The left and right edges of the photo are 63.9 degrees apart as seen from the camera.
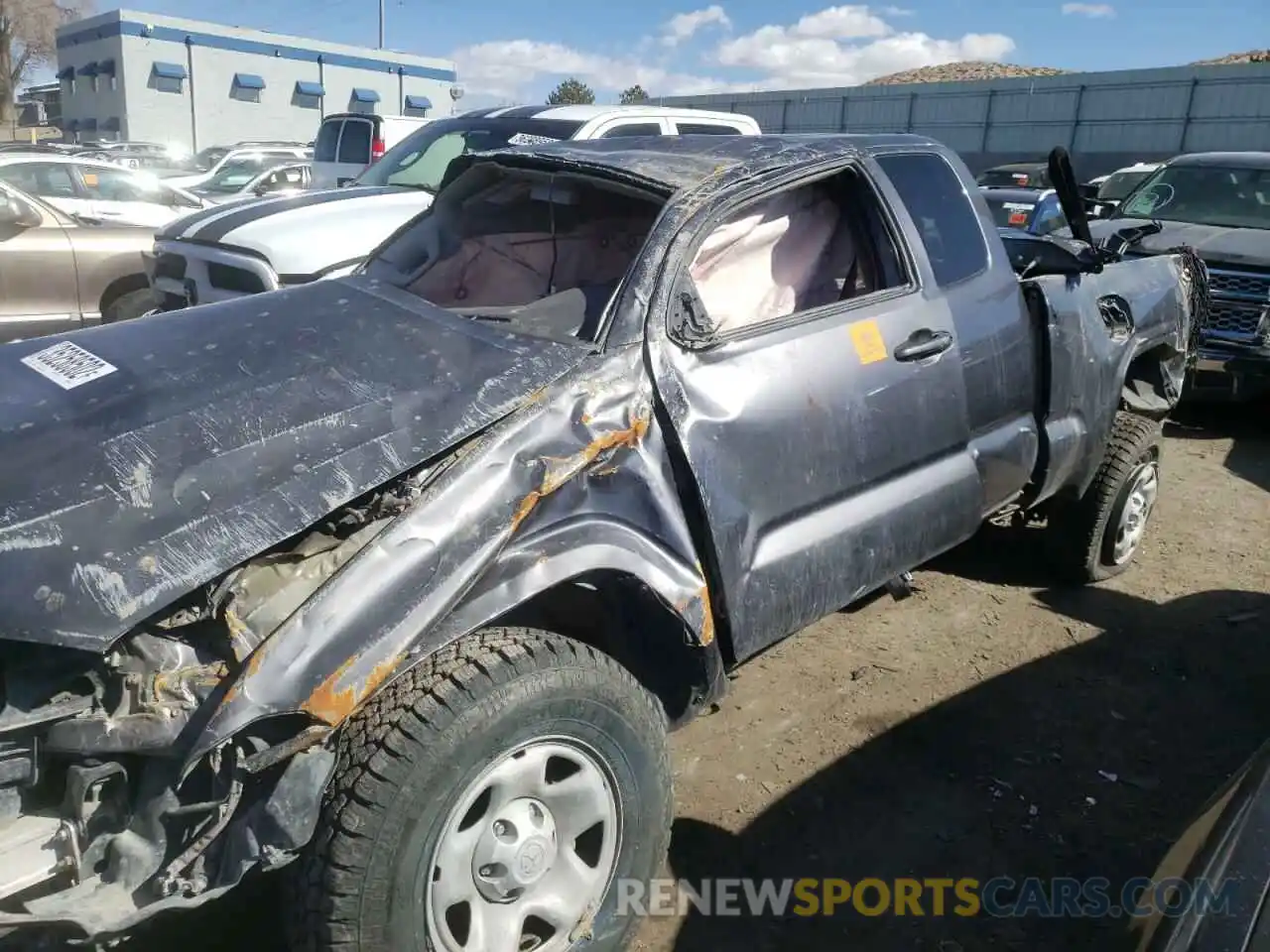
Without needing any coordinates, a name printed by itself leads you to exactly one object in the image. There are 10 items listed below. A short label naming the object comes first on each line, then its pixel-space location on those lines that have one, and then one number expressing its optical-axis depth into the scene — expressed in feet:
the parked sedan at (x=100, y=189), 35.96
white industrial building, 119.24
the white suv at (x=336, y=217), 18.80
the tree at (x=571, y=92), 168.86
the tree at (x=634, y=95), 180.96
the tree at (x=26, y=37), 147.44
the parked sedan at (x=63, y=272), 23.76
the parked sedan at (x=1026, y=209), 33.99
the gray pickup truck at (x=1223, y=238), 24.04
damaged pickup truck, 6.12
